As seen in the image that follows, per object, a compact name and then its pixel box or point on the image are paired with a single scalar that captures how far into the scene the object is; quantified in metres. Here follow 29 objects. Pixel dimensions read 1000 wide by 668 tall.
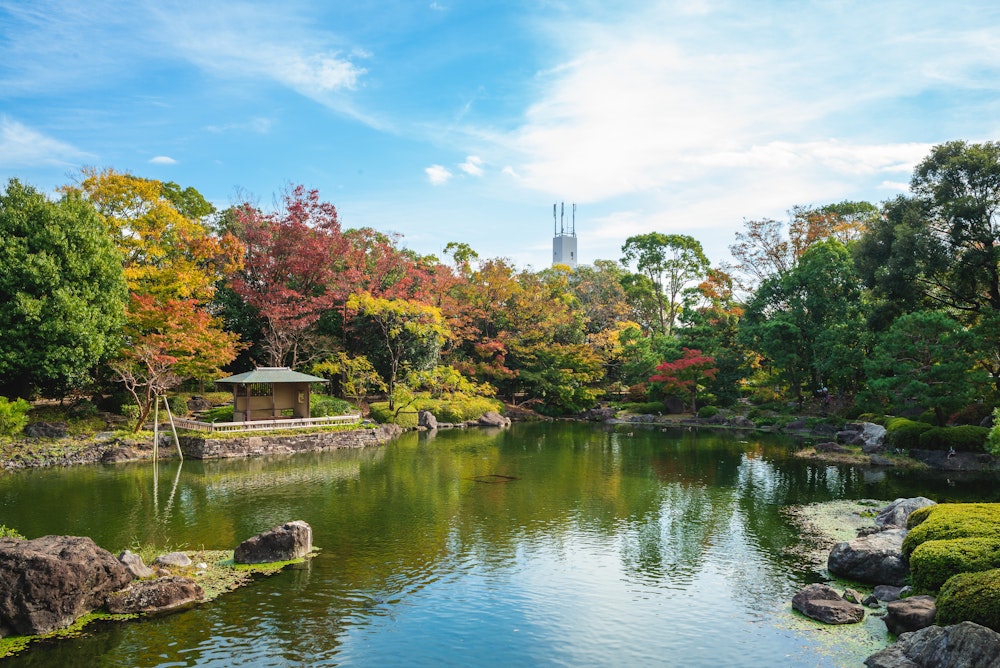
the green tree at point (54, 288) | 21.38
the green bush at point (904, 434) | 23.69
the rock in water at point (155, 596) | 9.27
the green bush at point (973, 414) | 23.78
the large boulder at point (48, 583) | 8.46
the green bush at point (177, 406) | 28.53
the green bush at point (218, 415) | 28.59
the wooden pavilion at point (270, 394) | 26.94
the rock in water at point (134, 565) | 10.02
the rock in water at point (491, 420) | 37.62
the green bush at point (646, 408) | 41.12
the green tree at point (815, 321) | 32.28
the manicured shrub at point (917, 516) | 12.20
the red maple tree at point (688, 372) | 37.50
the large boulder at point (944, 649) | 6.70
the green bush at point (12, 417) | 21.23
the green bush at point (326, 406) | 30.65
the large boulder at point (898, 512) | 13.70
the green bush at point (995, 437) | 12.97
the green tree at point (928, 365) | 23.03
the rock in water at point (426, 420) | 35.12
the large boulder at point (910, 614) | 8.46
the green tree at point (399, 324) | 33.47
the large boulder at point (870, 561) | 10.70
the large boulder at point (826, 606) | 9.16
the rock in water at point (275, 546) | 11.52
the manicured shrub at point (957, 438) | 21.86
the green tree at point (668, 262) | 53.09
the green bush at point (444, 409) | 34.31
